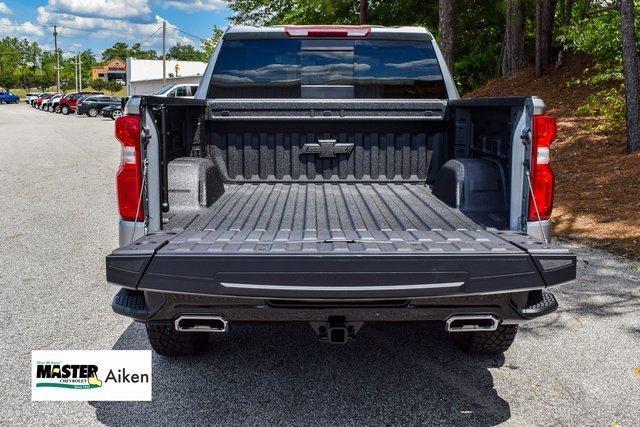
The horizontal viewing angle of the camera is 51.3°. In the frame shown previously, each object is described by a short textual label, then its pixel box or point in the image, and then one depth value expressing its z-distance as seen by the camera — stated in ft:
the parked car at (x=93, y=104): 154.40
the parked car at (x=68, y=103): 174.09
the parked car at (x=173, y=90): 75.21
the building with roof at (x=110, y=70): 499.10
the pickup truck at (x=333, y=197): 9.77
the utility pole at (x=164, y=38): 188.50
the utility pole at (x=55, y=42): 371.76
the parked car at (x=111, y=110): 142.31
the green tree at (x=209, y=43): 183.42
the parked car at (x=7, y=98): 286.46
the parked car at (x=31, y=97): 251.85
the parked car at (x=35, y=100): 228.84
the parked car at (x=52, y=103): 182.19
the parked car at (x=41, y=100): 211.61
